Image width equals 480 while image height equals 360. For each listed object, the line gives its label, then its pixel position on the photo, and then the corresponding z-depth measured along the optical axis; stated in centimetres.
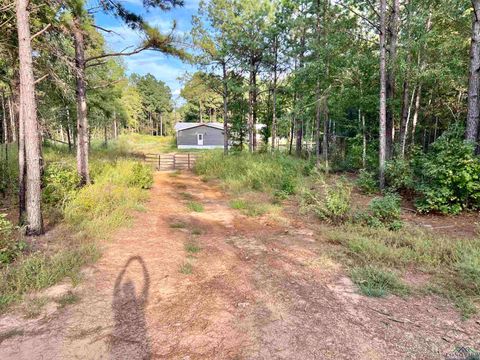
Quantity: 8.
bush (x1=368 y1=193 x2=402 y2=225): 545
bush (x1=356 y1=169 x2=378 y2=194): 809
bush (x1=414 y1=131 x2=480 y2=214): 559
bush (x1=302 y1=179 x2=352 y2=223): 579
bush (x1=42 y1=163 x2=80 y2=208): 616
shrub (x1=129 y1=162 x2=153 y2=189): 871
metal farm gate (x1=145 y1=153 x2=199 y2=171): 1684
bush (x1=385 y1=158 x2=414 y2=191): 698
